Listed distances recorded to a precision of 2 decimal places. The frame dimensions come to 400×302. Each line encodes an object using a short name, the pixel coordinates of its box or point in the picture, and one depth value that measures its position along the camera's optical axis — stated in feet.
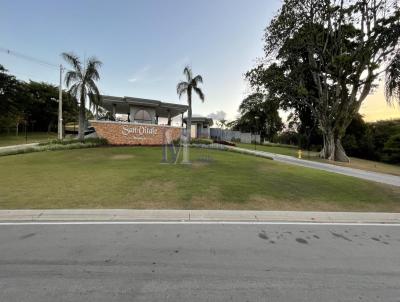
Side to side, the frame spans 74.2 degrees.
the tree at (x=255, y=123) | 174.91
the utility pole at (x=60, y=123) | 78.59
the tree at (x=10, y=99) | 107.48
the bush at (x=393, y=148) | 104.32
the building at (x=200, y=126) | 134.31
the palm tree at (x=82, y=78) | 69.56
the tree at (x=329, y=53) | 67.92
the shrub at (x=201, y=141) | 86.29
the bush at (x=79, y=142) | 65.21
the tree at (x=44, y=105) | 133.13
